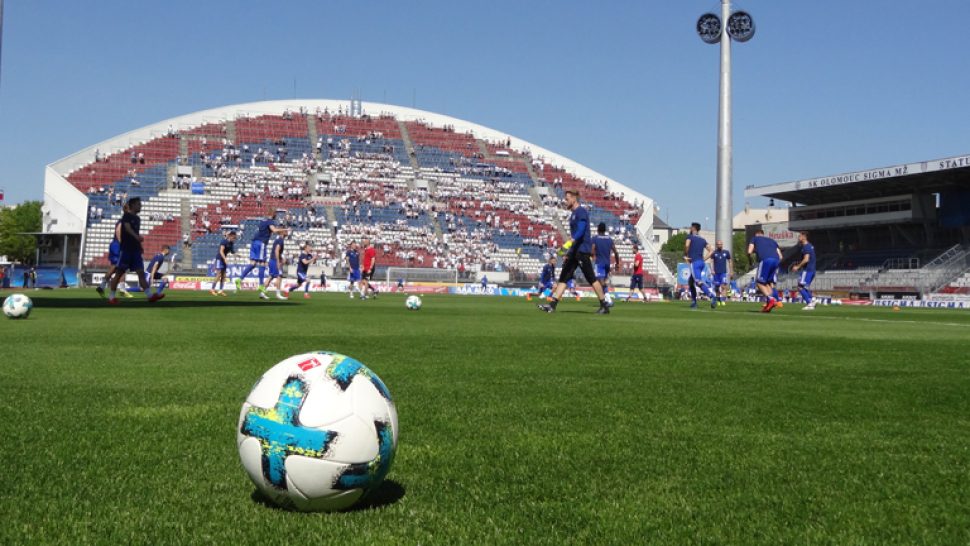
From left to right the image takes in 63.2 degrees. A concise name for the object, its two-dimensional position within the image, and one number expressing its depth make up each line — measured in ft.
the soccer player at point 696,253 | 71.26
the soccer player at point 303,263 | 90.38
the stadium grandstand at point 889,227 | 153.17
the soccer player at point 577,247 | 49.90
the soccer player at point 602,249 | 75.66
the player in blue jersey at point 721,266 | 83.05
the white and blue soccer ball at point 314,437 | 8.71
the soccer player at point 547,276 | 91.40
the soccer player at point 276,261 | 76.84
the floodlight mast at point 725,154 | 141.49
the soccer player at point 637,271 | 83.76
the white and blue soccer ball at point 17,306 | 38.78
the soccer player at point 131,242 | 50.90
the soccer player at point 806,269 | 67.90
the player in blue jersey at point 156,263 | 83.79
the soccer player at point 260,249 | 75.95
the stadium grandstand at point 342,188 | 163.02
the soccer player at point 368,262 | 86.33
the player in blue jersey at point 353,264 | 89.71
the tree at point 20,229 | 295.69
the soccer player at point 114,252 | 78.02
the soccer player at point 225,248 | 81.00
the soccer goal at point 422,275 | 146.82
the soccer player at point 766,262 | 64.54
